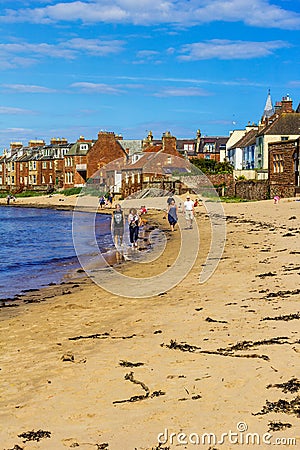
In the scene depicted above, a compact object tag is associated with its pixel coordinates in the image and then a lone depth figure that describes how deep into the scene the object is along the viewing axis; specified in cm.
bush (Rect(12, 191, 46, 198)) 9851
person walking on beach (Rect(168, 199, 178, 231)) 2968
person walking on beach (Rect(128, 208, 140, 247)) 2378
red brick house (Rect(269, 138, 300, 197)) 4400
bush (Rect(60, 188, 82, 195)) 8498
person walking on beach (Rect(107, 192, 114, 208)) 6446
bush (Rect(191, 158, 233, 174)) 6900
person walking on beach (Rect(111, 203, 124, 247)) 2225
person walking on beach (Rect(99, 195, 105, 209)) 6191
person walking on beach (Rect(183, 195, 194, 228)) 2916
